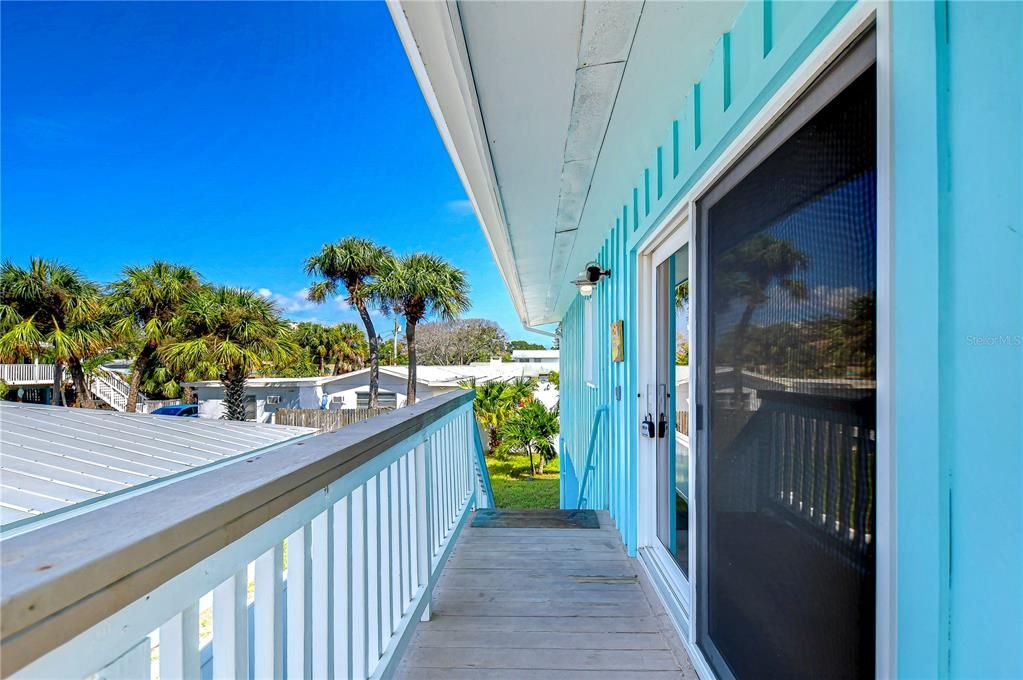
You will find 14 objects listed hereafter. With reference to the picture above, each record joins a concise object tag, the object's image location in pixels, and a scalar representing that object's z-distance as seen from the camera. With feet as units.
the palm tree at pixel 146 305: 50.67
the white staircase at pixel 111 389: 74.08
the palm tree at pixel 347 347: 94.38
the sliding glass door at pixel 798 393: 3.14
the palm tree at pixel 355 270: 64.44
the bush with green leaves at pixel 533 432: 41.19
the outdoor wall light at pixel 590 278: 12.45
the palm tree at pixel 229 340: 46.39
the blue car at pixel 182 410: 63.36
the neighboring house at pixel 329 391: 62.75
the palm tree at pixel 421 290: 61.72
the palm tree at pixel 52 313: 47.11
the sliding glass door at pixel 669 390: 8.70
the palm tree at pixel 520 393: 49.85
